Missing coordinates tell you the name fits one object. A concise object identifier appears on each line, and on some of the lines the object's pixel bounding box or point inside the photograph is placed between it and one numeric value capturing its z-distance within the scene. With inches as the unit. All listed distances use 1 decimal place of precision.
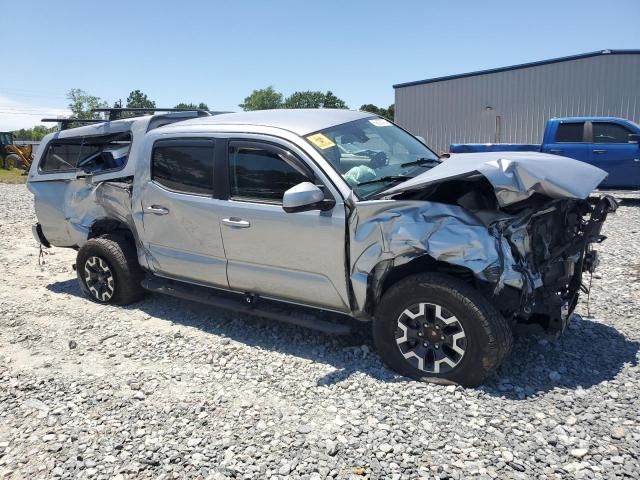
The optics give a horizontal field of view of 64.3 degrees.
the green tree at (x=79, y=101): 2815.0
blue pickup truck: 446.9
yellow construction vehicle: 1101.7
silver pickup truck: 129.3
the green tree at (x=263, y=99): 3506.4
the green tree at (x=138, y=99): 4308.6
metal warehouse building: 752.3
